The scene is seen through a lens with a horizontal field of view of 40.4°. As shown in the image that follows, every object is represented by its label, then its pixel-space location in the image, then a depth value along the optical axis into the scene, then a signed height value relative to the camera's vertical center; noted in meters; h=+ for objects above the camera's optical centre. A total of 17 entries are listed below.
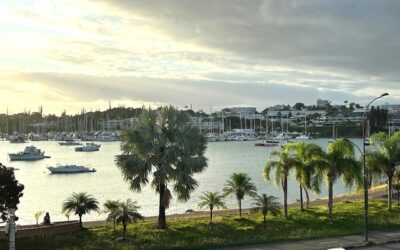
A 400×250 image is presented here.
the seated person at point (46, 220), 37.31 -6.17
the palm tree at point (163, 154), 36.84 -1.73
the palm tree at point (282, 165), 42.09 -2.92
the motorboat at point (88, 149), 197.94 -6.88
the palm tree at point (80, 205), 35.88 -4.95
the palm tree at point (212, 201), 38.59 -5.19
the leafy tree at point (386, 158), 45.66 -2.71
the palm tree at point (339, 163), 42.56 -2.87
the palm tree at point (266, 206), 37.84 -5.50
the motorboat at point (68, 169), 115.09 -8.35
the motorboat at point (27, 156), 153.12 -7.01
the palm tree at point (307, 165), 42.59 -2.97
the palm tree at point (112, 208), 34.12 -4.96
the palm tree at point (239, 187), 40.69 -4.44
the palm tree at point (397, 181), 48.38 -5.14
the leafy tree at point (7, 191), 27.75 -3.10
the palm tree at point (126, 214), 33.44 -5.21
